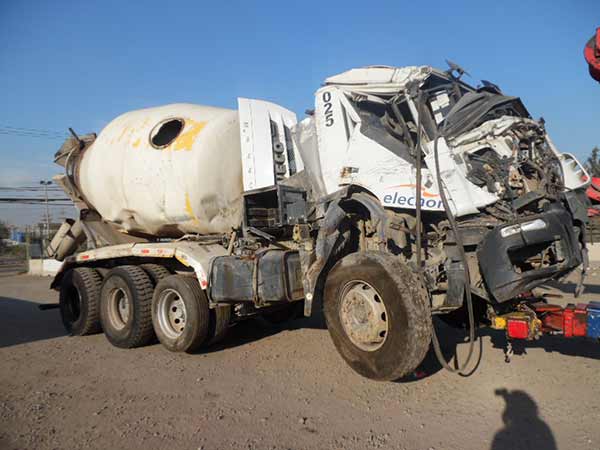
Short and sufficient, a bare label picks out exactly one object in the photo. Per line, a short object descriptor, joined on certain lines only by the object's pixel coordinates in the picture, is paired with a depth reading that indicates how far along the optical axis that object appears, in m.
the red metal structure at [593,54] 4.55
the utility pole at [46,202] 36.75
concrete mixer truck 3.90
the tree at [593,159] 25.38
